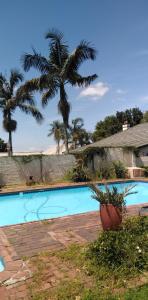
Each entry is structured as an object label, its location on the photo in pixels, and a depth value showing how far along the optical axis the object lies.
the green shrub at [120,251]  4.00
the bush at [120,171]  18.55
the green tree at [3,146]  52.84
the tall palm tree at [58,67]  19.28
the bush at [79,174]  17.23
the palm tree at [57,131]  50.50
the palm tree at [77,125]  49.56
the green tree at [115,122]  48.50
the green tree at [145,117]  45.71
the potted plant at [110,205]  5.18
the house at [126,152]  18.97
